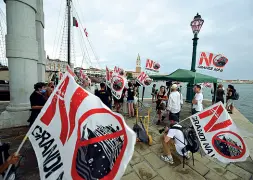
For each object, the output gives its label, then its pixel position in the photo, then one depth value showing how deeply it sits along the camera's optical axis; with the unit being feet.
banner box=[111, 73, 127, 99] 18.49
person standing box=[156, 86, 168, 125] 19.53
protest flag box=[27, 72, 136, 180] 4.79
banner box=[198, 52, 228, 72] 20.66
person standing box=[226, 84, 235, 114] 24.54
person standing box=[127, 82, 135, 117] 21.26
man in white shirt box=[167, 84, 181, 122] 15.71
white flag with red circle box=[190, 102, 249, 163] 7.94
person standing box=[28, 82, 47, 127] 12.29
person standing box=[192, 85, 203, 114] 16.28
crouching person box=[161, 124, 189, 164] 10.10
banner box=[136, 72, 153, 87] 27.37
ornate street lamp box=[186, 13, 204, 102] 30.74
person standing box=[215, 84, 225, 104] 24.31
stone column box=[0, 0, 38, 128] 14.73
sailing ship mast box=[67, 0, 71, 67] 52.03
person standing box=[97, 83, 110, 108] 18.62
